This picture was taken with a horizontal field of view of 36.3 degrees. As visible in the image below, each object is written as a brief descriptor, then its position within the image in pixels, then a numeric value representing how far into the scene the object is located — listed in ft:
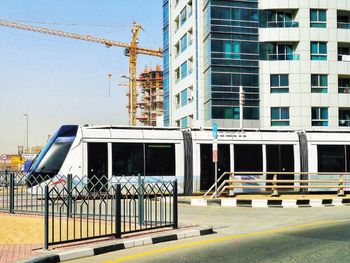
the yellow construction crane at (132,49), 384.76
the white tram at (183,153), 72.90
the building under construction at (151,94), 586.45
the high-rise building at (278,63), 170.91
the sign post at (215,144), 69.36
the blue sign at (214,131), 70.33
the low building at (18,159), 194.18
